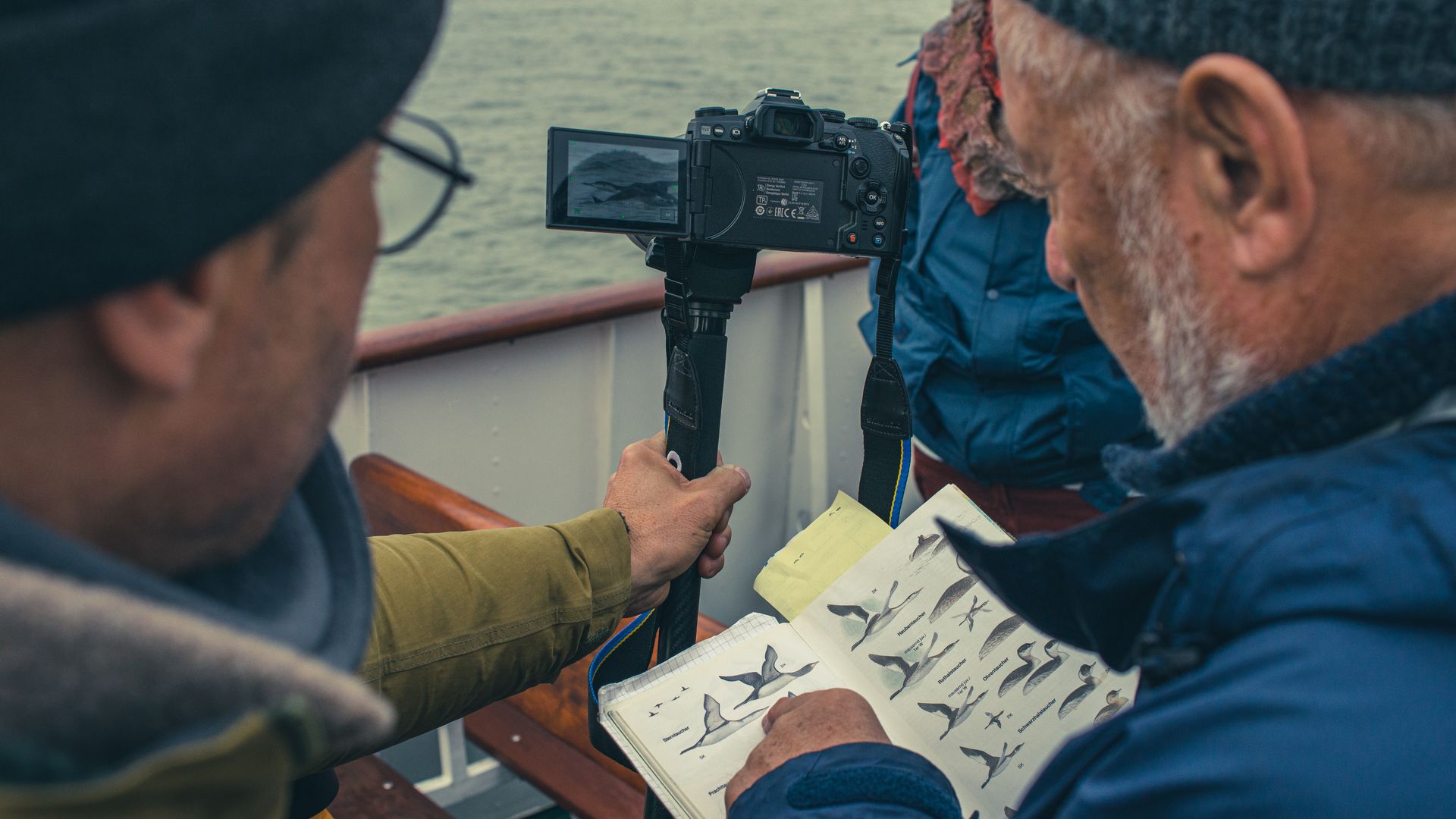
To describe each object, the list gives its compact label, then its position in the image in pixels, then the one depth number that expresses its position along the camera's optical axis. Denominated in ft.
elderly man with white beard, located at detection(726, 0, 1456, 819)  1.89
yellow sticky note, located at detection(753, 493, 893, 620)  3.50
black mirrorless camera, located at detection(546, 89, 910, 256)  3.52
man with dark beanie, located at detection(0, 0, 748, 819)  1.51
